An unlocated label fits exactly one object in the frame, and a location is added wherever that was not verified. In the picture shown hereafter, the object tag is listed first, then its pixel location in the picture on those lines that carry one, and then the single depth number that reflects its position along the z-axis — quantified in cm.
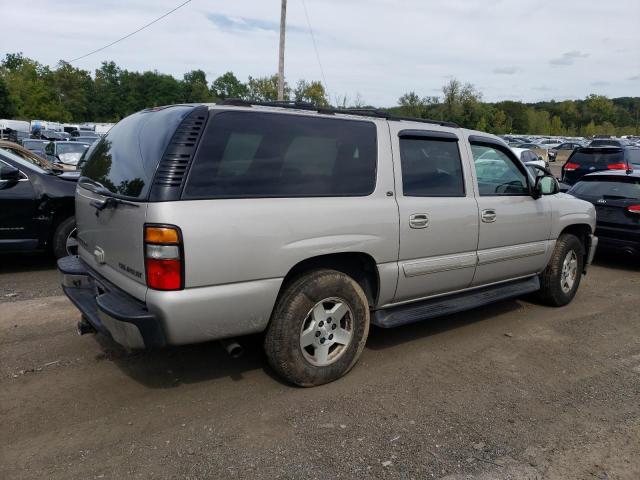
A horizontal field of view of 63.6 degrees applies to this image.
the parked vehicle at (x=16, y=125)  4025
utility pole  2027
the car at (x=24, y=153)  934
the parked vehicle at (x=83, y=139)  2666
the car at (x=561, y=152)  3988
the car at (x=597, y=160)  1355
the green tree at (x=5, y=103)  6881
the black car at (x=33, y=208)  625
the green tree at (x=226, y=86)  8398
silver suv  300
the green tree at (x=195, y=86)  8083
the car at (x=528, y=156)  1903
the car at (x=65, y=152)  1667
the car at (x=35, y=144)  2083
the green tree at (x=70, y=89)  7981
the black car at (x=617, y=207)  762
